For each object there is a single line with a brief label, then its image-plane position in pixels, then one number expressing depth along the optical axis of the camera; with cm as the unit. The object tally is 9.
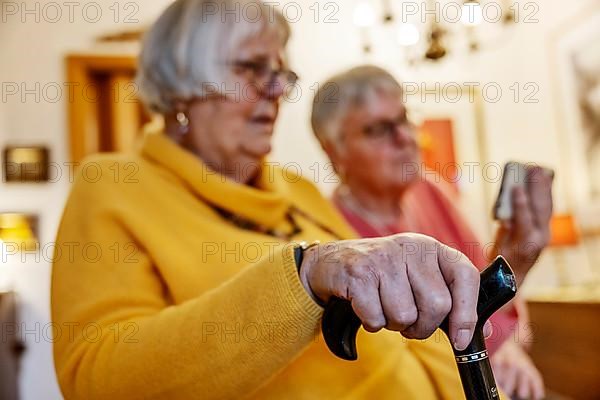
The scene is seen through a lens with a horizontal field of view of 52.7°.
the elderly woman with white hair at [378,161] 100
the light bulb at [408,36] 216
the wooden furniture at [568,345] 176
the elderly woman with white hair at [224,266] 39
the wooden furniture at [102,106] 247
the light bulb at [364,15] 213
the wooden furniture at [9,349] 202
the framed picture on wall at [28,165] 250
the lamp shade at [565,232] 252
